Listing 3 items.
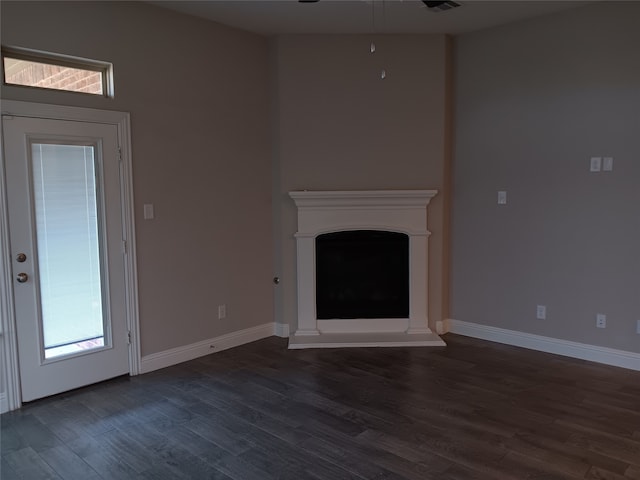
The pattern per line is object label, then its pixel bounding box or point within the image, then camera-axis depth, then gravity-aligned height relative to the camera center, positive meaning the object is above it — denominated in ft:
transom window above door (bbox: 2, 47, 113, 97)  10.59 +2.89
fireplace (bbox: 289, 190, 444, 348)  15.49 -2.30
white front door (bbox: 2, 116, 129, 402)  10.76 -1.22
